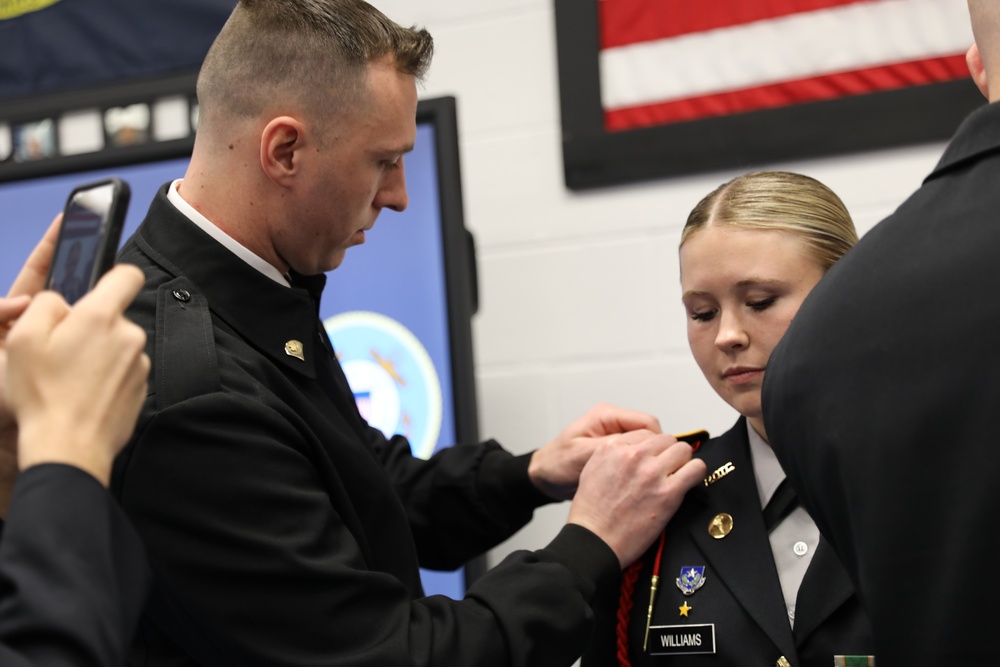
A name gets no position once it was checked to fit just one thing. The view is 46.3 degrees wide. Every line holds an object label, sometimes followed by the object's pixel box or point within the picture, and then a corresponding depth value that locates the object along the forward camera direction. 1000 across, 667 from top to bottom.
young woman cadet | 1.45
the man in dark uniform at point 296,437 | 1.26
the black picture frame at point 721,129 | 2.13
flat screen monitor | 2.20
